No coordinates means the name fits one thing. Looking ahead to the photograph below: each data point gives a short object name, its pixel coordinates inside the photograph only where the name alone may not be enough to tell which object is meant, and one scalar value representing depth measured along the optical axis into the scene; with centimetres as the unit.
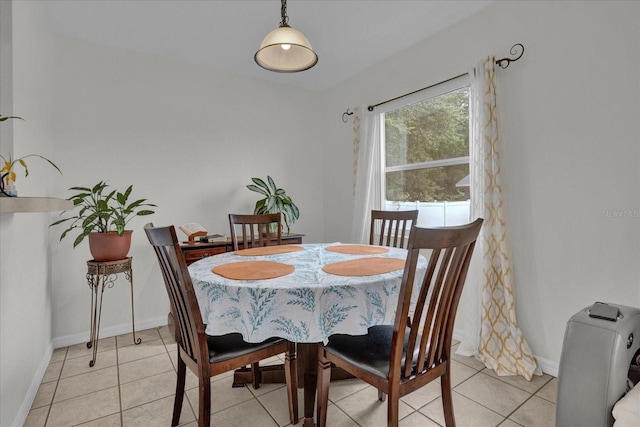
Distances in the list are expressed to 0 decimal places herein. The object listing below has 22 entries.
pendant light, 182
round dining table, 119
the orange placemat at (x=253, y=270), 135
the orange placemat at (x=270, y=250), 193
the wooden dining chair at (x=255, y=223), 235
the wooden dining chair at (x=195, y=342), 117
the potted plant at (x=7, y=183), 123
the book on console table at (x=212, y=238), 277
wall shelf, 106
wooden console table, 259
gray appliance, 79
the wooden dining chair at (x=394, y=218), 226
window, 249
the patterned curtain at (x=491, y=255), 205
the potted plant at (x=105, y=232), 223
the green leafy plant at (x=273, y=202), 306
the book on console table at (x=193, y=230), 273
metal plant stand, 223
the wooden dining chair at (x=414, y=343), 105
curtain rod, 205
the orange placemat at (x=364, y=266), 137
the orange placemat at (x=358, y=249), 190
